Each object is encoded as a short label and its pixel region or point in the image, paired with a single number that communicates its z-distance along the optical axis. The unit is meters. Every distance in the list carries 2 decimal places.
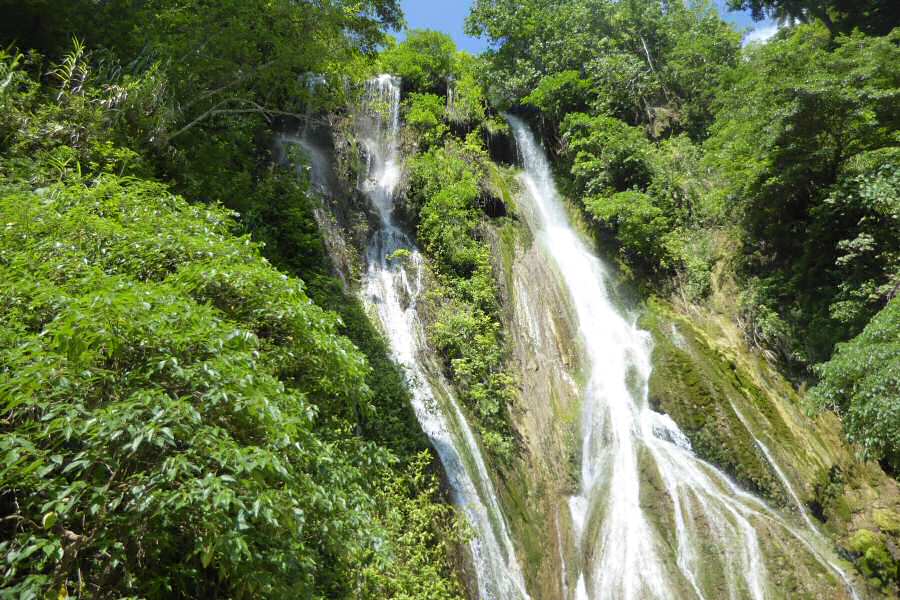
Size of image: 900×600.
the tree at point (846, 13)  16.75
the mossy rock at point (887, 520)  8.73
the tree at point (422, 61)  18.09
